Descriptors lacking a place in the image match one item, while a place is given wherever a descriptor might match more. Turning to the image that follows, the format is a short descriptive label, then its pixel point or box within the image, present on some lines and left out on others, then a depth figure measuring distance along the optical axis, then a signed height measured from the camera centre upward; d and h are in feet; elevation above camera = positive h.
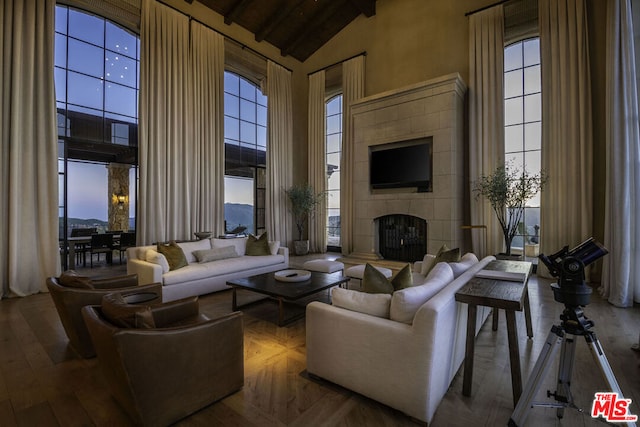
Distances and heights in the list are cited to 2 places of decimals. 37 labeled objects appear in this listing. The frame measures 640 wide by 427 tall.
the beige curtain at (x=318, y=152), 27.61 +5.64
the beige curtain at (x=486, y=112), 18.86 +6.40
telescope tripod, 4.80 -2.45
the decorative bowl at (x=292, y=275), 11.71 -2.47
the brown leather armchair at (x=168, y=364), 5.13 -2.82
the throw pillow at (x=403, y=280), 7.28 -1.62
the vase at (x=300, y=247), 26.48 -2.93
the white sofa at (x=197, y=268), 12.87 -2.59
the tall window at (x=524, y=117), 18.66 +6.07
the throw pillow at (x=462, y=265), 8.79 -1.64
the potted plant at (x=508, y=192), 16.11 +1.17
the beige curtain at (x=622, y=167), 12.30 +1.91
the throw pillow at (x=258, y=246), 17.40 -1.87
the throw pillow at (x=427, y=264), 11.67 -2.02
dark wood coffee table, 10.35 -2.68
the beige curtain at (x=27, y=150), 14.02 +3.10
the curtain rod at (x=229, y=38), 19.74 +13.40
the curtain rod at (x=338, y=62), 25.02 +13.21
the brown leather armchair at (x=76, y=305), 8.02 -2.43
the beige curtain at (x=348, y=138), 25.13 +6.42
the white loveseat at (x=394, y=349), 5.51 -2.75
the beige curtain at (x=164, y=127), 18.40 +5.56
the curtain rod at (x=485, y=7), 18.63 +12.99
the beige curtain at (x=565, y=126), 15.84 +4.72
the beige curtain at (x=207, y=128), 20.89 +6.19
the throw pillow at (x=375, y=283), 7.06 -1.64
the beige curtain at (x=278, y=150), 26.27 +5.71
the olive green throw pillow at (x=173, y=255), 13.92 -1.90
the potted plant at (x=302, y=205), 26.58 +0.76
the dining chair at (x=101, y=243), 21.04 -2.08
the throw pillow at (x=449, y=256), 10.18 -1.46
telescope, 4.75 -0.96
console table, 5.89 -1.74
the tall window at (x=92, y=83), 17.39 +8.07
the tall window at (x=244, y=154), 25.25 +5.20
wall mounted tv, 20.66 +3.48
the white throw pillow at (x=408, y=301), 5.94 -1.76
